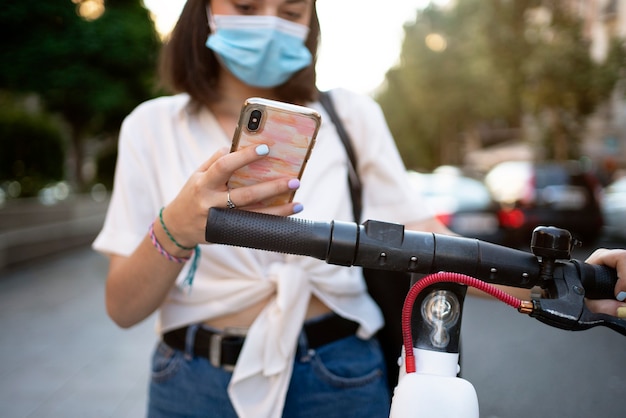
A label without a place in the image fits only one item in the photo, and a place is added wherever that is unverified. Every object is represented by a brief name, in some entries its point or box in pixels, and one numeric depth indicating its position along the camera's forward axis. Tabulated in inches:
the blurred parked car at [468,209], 411.5
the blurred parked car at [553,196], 451.8
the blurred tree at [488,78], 605.0
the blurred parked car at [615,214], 469.7
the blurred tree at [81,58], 371.9
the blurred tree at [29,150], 506.9
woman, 58.6
